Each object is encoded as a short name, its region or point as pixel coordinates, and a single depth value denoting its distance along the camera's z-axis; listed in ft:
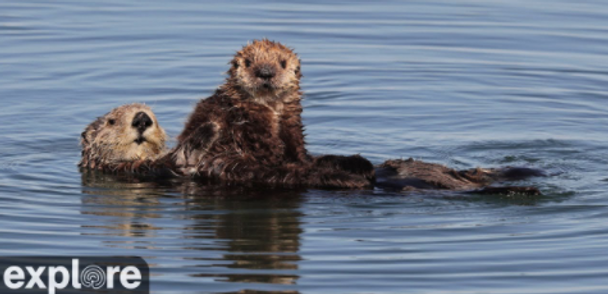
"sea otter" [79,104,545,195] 47.37
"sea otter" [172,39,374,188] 47.06
